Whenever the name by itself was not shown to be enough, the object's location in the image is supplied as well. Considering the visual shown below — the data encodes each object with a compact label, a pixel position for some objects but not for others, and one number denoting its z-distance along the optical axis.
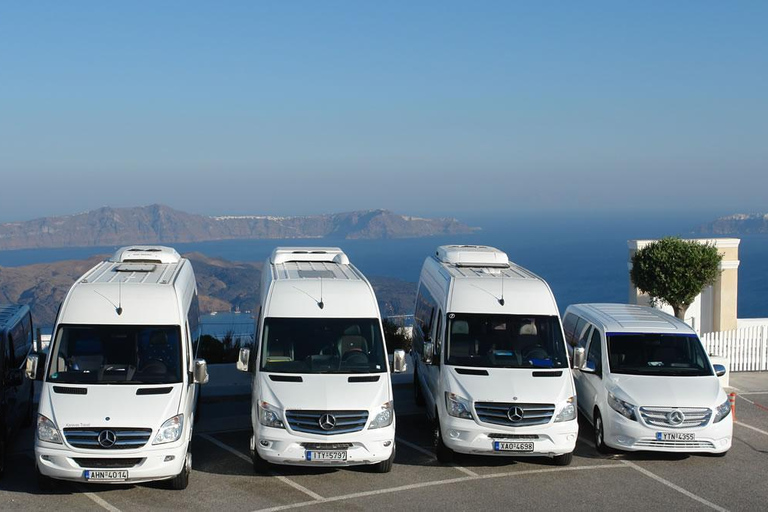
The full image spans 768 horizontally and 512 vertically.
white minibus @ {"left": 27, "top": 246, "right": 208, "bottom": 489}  9.88
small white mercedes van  11.81
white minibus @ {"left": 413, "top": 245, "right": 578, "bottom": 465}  11.27
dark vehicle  11.27
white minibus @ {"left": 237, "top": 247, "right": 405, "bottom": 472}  10.60
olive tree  21.02
